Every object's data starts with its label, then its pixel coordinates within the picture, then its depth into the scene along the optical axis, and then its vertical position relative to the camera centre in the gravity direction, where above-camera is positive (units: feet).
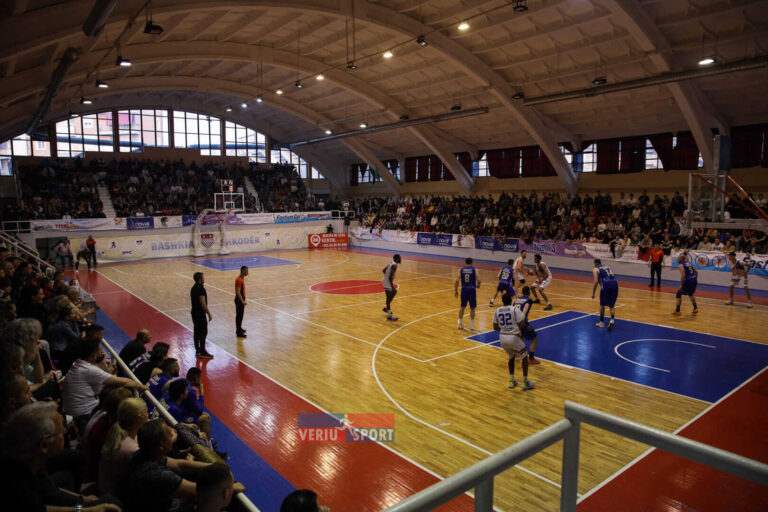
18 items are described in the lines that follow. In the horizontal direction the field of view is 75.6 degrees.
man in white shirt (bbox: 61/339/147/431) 18.24 -6.32
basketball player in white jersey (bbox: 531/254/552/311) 50.37 -6.54
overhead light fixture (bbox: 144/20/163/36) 47.01 +17.64
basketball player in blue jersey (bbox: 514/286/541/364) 30.57 -7.27
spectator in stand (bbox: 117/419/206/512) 11.10 -6.11
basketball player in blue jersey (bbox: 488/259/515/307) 43.35 -5.75
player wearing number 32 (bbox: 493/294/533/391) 28.50 -6.92
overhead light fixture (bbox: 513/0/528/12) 46.88 +19.68
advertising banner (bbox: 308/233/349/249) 112.98 -6.13
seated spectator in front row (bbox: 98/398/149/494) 13.29 -6.30
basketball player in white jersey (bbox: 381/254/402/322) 45.16 -6.50
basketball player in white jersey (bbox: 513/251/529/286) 52.54 -5.91
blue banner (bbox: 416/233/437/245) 101.41 -5.11
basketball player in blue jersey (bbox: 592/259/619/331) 41.57 -6.23
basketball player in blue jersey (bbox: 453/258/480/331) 39.91 -5.85
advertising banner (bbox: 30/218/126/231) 81.51 -1.74
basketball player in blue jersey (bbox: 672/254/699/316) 46.03 -6.06
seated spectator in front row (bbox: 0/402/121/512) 8.64 -4.45
